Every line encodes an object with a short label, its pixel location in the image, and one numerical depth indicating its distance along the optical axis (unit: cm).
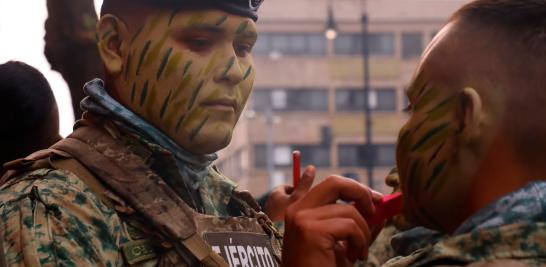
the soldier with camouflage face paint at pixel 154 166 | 225
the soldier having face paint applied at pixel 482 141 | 180
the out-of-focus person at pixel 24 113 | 335
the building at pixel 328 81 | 3256
